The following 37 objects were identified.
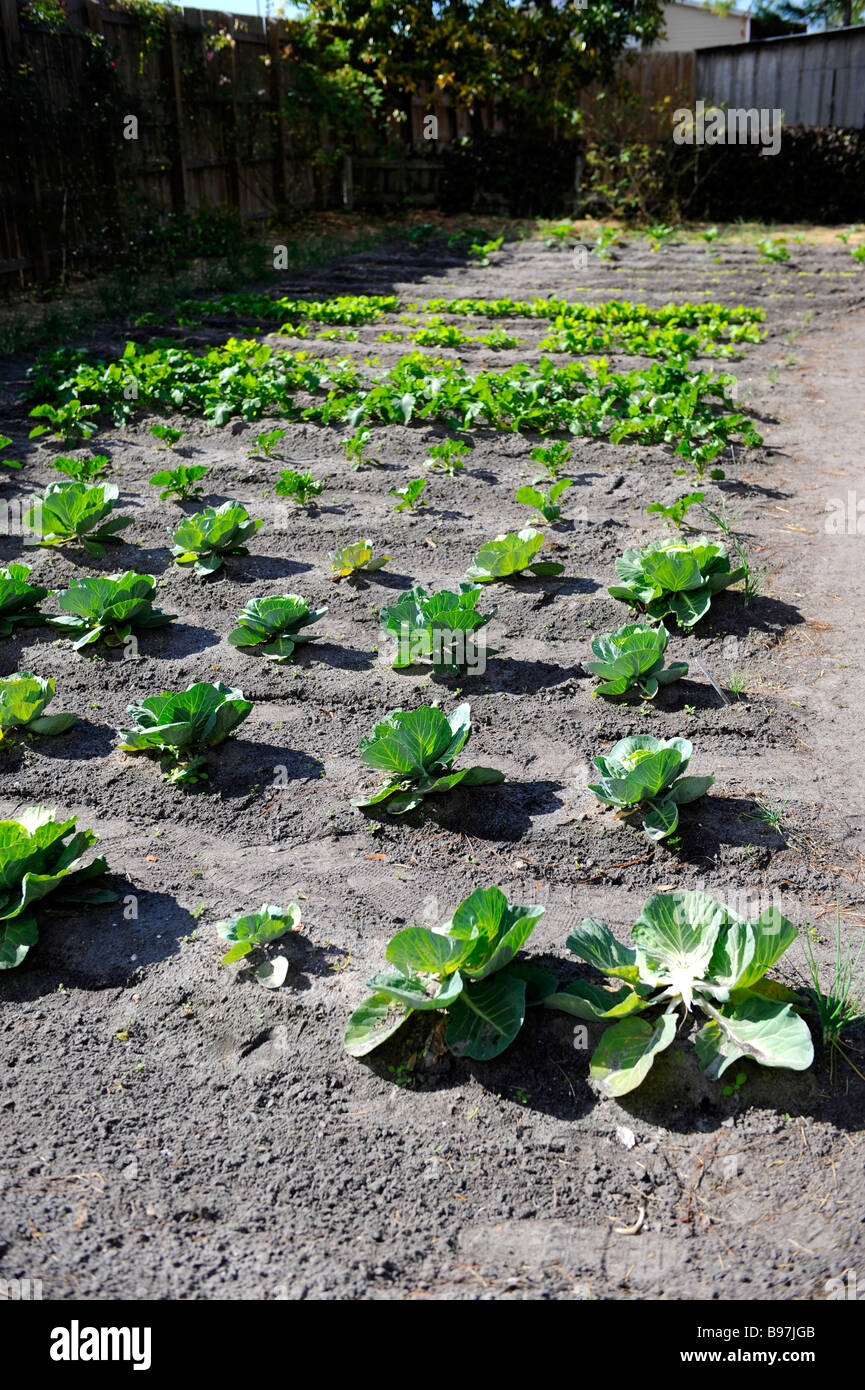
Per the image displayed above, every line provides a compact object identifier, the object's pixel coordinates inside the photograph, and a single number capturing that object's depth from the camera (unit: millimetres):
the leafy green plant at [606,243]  12898
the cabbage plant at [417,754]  2848
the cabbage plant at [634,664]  3350
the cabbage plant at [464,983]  2158
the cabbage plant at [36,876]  2482
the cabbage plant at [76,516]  4605
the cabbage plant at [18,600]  4055
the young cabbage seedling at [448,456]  5543
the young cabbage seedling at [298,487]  5102
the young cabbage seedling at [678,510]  4617
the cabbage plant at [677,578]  3850
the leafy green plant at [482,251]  13000
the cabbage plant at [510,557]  4211
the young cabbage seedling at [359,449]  5684
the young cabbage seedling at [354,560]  4371
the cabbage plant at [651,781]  2725
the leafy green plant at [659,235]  13547
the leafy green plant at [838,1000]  2115
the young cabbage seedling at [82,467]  5263
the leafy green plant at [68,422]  6086
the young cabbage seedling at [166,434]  5734
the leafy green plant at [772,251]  11773
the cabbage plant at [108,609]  3898
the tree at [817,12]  30869
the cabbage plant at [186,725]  3092
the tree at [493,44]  16078
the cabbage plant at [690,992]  2084
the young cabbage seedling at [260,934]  2387
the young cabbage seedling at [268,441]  5852
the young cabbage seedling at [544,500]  4793
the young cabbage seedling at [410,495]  4984
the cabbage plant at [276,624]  3783
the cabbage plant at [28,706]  3342
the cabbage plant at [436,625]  3461
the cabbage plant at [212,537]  4504
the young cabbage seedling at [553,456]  5340
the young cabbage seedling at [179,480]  5102
